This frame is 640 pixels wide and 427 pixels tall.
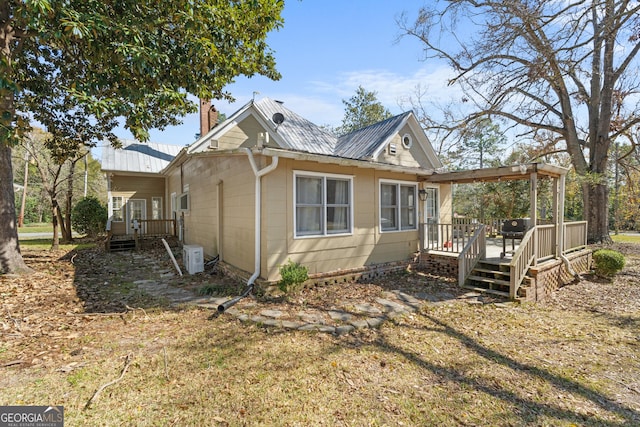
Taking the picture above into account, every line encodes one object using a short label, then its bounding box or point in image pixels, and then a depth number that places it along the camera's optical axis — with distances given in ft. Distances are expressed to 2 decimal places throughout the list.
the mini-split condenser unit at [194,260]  26.91
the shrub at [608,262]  26.76
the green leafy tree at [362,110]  96.73
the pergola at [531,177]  22.36
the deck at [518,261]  21.22
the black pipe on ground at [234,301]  16.62
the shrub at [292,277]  19.03
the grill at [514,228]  25.77
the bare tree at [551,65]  29.12
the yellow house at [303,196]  20.40
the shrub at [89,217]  54.19
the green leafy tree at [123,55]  17.54
